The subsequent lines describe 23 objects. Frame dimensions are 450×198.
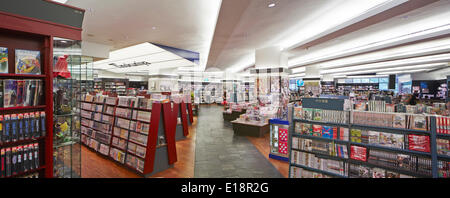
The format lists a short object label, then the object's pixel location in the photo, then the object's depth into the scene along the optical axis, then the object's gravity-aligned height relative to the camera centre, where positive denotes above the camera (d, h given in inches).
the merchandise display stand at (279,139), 178.5 -43.2
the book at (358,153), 111.1 -34.8
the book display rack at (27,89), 76.6 +2.3
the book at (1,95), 76.4 -0.3
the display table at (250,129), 263.0 -48.7
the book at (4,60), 77.0 +14.4
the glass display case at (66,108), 90.0 -7.0
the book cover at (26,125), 80.9 -13.6
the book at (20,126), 79.8 -13.8
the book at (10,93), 77.0 +0.5
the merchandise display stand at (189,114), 332.8 -35.4
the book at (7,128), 76.3 -14.2
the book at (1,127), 75.4 -13.7
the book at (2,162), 75.3 -27.8
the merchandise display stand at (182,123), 254.2 -39.6
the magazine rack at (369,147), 95.3 -29.9
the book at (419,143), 97.9 -25.0
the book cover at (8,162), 76.6 -28.3
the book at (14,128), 78.3 -14.4
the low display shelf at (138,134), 144.4 -33.6
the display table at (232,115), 370.8 -40.4
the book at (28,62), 81.0 +14.6
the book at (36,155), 84.4 -27.8
